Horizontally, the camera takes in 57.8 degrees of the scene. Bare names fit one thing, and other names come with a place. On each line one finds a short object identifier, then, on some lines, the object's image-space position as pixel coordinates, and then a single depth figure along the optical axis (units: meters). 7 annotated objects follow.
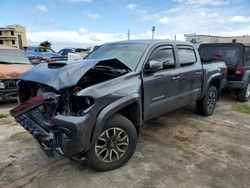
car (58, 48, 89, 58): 20.19
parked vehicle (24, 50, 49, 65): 12.15
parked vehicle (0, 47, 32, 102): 5.98
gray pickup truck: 2.71
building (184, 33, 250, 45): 32.15
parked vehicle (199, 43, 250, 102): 6.89
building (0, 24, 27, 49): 48.34
